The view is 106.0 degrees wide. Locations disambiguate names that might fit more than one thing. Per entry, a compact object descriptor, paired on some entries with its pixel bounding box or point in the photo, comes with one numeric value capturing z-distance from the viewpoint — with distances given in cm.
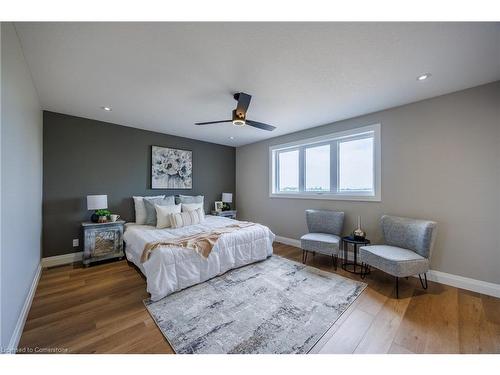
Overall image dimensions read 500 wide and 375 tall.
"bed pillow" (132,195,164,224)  361
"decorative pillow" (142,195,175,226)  357
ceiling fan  229
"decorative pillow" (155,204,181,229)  335
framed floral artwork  409
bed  216
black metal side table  280
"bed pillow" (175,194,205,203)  423
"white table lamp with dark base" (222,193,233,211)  507
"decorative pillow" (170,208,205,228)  331
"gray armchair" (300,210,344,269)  293
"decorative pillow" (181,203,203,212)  385
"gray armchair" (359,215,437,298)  220
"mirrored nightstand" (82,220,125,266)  300
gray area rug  152
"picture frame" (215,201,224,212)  497
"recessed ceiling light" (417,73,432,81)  202
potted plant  321
